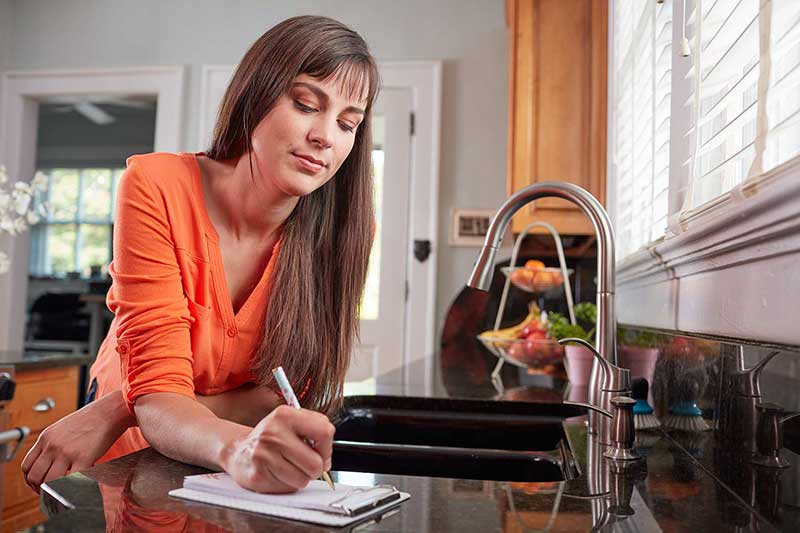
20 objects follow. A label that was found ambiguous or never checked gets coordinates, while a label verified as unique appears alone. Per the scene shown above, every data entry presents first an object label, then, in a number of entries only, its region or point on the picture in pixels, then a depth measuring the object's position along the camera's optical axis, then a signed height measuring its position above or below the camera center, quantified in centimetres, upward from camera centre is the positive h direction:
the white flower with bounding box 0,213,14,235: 247 +22
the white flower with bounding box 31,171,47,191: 270 +40
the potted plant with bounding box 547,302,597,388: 176 -9
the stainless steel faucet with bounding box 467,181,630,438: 112 +8
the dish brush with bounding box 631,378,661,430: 121 -16
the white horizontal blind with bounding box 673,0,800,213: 72 +26
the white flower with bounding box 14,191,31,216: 252 +31
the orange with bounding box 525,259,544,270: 232 +14
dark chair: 718 -23
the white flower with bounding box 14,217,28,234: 255 +23
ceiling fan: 773 +195
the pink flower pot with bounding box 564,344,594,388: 176 -13
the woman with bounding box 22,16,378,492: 98 +6
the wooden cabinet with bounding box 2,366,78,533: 257 -44
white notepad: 63 -18
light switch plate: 363 +39
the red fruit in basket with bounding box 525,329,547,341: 211 -7
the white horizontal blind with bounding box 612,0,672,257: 150 +46
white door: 367 +27
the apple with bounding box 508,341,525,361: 201 -11
